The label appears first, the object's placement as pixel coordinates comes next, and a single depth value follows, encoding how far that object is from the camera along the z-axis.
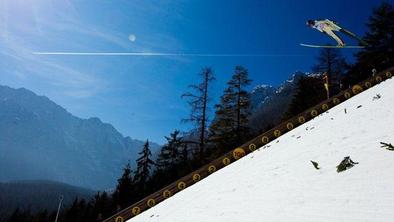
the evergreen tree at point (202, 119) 38.75
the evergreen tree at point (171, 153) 54.47
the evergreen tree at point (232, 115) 43.47
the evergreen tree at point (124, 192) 54.08
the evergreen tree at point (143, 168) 55.83
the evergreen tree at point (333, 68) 48.38
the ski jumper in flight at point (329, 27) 22.12
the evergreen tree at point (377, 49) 44.91
